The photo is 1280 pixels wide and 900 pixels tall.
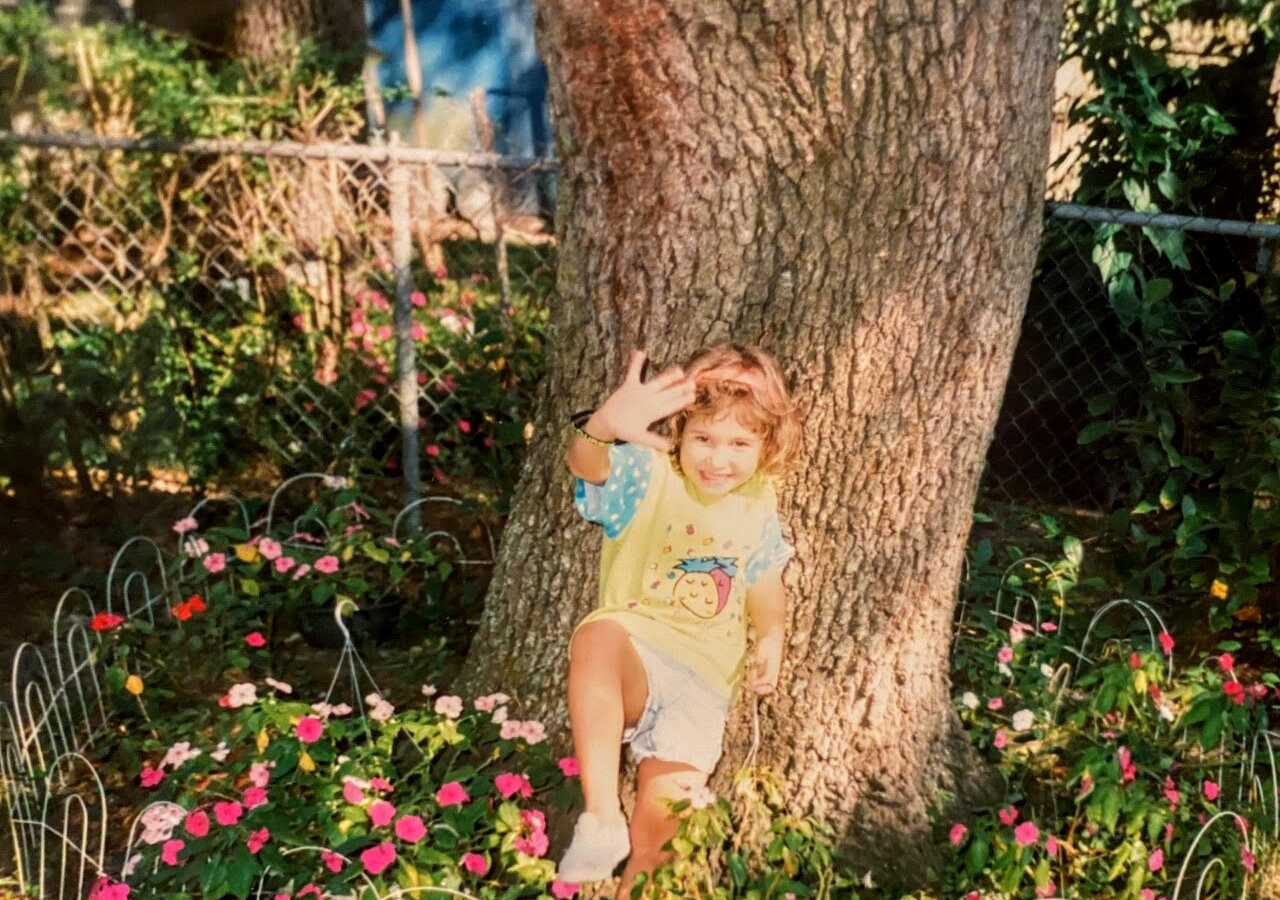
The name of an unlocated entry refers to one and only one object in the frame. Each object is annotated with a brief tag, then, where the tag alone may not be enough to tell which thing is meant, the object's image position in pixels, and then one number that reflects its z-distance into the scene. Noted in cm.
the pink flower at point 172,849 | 247
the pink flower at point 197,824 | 242
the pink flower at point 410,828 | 249
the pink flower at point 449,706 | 277
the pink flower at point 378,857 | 241
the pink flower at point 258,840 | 247
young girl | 235
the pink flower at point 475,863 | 245
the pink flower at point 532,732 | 278
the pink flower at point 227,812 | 250
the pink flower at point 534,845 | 258
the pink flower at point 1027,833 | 263
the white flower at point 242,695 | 281
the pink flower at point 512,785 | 258
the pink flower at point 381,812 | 251
